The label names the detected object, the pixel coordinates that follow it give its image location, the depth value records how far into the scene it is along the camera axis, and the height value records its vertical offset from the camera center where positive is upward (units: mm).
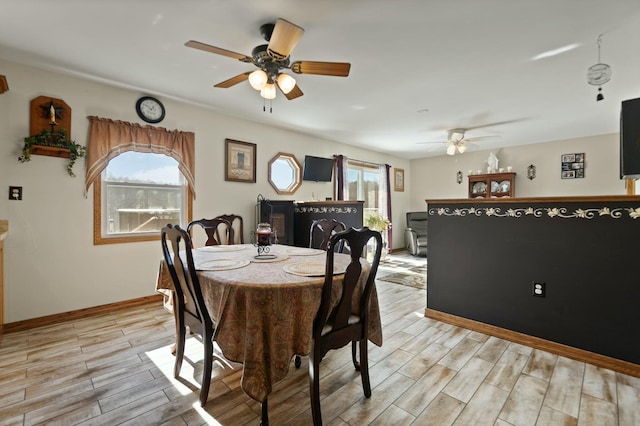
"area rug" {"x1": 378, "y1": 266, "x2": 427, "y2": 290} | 4322 -1050
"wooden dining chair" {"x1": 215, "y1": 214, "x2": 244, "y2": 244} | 4239 -283
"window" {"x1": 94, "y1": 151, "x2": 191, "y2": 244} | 3232 +146
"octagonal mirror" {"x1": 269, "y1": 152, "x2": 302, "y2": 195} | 4825 +658
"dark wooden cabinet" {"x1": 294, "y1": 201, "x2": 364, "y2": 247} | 4520 +8
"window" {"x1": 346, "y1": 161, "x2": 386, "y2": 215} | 6617 +667
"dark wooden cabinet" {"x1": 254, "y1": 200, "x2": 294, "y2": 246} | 4344 -89
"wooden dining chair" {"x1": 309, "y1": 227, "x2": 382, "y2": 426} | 1467 -570
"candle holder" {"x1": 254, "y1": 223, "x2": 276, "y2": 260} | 2029 -182
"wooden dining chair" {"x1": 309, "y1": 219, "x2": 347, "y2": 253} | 2764 -146
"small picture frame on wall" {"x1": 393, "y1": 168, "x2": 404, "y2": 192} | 7574 +859
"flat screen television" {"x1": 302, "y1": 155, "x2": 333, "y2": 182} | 5246 +792
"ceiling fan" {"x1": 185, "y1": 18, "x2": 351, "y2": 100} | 1894 +1099
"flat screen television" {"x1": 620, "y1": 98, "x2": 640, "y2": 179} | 1921 +518
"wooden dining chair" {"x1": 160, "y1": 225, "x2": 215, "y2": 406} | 1594 -582
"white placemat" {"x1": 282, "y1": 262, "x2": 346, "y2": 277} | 1576 -331
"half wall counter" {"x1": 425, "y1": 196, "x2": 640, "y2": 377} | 2117 -499
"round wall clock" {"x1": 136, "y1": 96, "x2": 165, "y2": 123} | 3385 +1194
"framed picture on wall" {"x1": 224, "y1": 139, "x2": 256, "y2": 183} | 4180 +737
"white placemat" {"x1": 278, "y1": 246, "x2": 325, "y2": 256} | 2276 -328
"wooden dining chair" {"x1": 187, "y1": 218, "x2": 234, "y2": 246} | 2932 -196
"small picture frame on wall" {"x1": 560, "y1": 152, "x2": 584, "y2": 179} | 5559 +927
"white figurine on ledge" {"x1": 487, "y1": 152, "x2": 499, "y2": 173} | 6348 +1111
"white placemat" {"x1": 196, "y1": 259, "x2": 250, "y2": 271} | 1718 -334
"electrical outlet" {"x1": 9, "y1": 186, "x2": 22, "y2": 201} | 2676 +148
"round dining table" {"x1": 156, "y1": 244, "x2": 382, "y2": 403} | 1354 -505
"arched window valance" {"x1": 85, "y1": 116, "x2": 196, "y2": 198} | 3066 +769
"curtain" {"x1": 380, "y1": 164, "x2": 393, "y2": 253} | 7078 +538
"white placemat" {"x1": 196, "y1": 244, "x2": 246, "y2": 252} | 2490 -325
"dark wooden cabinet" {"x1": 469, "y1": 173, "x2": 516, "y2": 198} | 6207 +615
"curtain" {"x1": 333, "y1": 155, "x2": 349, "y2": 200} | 5918 +708
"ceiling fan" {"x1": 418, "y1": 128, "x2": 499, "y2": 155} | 5012 +1302
